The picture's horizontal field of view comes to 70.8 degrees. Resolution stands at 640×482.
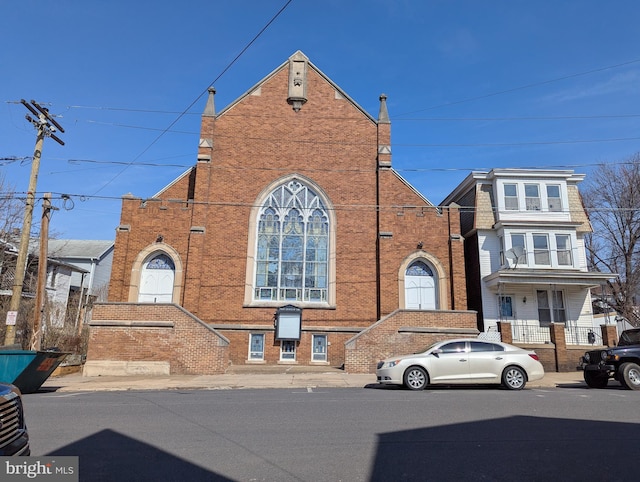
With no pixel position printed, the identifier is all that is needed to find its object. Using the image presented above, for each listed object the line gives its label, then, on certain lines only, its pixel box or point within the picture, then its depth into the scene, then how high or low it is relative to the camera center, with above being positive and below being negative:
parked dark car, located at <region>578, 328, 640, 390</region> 12.64 -0.60
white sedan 11.80 -0.65
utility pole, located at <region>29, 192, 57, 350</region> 15.71 +2.04
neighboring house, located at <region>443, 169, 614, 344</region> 21.30 +4.31
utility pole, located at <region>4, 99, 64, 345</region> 15.06 +4.65
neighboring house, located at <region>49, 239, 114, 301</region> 36.72 +6.17
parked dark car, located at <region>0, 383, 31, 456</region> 3.72 -0.79
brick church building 20.00 +4.82
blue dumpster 11.48 -0.87
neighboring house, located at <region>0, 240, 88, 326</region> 24.31 +3.66
